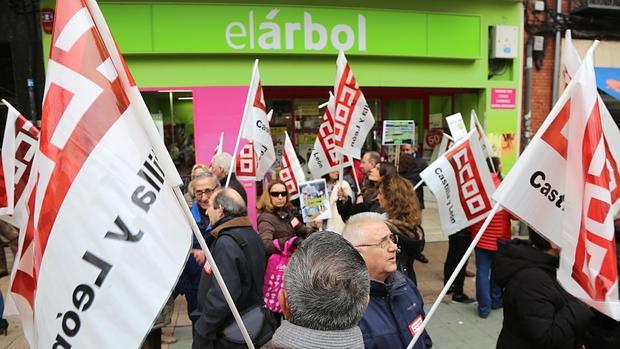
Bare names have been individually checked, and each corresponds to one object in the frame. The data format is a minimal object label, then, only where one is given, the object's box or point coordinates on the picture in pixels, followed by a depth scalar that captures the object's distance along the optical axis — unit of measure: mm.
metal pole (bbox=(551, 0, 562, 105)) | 10047
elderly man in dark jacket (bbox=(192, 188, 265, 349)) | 2922
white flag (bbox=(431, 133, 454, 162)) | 10844
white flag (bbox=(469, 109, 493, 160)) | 6217
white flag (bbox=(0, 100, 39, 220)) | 3570
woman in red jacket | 5309
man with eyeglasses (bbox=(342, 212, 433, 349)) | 2074
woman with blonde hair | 4512
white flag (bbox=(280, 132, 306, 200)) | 6109
